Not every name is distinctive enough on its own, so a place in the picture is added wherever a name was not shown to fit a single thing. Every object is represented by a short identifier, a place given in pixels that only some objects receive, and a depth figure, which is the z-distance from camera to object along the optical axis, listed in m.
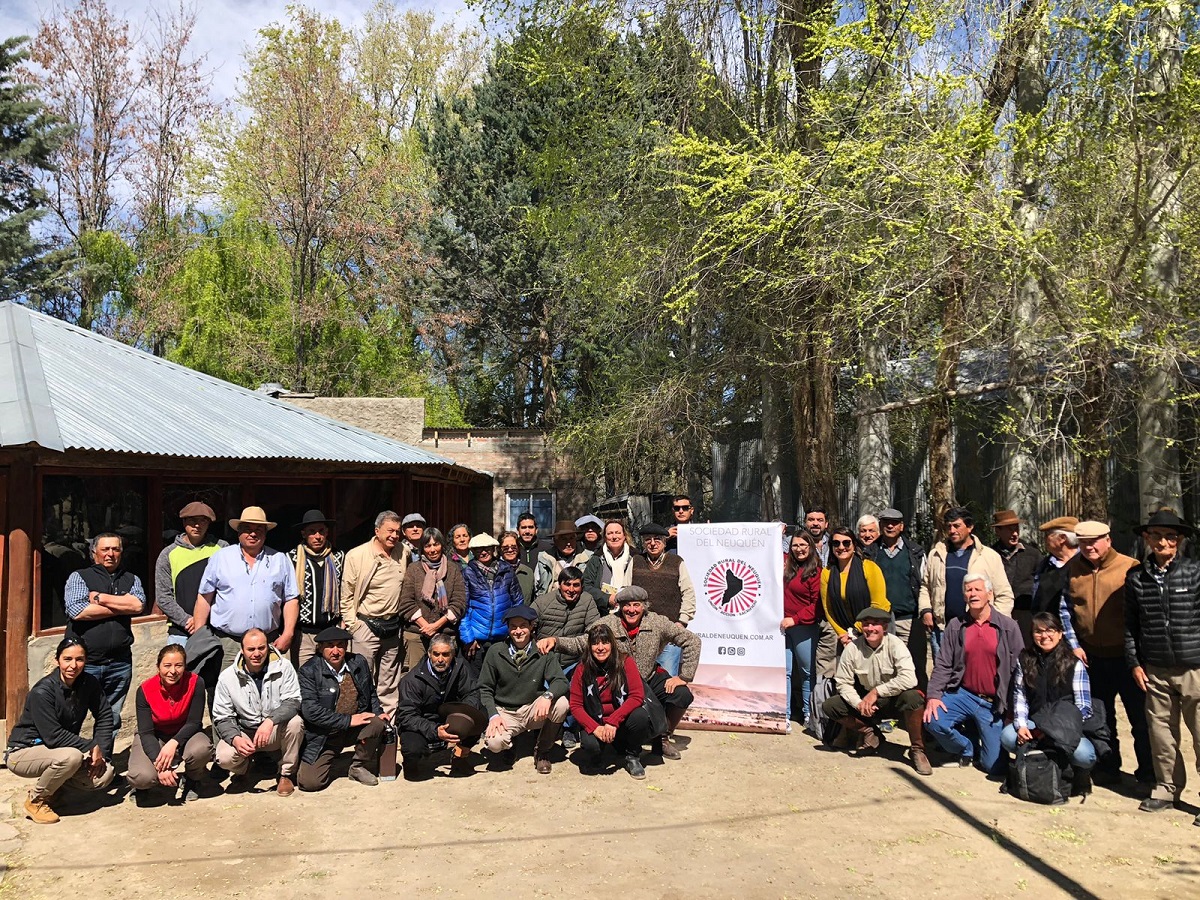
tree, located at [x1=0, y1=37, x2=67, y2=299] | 25.69
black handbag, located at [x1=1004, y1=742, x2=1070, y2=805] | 6.03
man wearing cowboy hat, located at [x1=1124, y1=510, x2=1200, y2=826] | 5.73
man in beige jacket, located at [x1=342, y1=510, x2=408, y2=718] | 7.41
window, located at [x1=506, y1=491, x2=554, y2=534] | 24.86
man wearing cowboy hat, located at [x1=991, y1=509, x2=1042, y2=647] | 7.51
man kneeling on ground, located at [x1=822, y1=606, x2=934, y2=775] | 6.86
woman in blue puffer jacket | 7.43
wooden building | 7.18
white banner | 7.82
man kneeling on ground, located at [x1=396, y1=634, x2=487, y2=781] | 6.66
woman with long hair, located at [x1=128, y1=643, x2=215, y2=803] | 6.02
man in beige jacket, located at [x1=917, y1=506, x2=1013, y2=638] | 7.32
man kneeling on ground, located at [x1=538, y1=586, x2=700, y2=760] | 7.19
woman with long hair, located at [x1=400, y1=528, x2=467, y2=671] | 7.39
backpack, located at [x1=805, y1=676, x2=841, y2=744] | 7.39
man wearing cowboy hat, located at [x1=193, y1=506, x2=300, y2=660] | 6.82
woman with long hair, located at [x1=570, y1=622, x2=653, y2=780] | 6.71
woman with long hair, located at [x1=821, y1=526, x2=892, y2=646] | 7.48
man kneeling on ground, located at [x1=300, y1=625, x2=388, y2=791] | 6.46
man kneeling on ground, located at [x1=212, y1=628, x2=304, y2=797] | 6.27
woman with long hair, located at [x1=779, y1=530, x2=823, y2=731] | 7.85
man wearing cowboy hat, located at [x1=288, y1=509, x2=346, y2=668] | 7.43
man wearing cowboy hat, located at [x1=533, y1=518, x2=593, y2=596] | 8.16
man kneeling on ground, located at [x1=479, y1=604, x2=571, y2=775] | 6.85
